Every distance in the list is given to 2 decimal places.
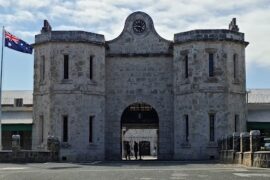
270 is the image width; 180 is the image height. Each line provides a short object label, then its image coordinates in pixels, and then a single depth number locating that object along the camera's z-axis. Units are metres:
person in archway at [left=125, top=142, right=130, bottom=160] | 49.28
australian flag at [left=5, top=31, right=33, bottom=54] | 40.22
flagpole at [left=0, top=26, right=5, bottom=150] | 39.00
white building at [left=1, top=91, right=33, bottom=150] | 43.97
